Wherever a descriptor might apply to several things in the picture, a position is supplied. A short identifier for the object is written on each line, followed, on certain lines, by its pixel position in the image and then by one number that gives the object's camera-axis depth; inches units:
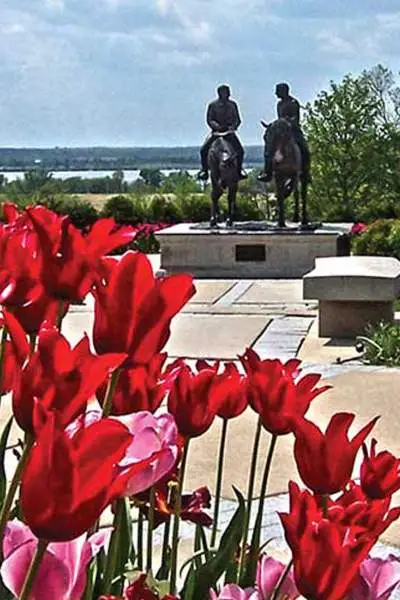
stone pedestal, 1046.8
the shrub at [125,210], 1266.7
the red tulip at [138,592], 93.9
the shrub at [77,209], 1249.2
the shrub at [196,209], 1285.8
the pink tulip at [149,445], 86.3
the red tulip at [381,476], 109.5
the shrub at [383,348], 660.3
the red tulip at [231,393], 123.3
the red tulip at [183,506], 132.9
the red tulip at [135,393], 109.7
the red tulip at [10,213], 146.9
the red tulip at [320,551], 83.9
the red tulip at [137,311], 94.0
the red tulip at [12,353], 98.4
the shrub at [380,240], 1020.3
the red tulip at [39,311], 112.2
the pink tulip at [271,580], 103.0
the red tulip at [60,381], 80.5
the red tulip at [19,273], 111.7
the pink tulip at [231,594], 91.1
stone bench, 742.5
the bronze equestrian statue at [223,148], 1061.1
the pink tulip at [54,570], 83.1
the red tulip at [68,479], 67.0
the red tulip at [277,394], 115.8
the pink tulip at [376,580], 94.2
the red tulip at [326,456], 97.8
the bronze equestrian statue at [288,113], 1043.7
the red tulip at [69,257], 109.5
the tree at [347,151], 1744.6
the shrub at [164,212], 1285.8
